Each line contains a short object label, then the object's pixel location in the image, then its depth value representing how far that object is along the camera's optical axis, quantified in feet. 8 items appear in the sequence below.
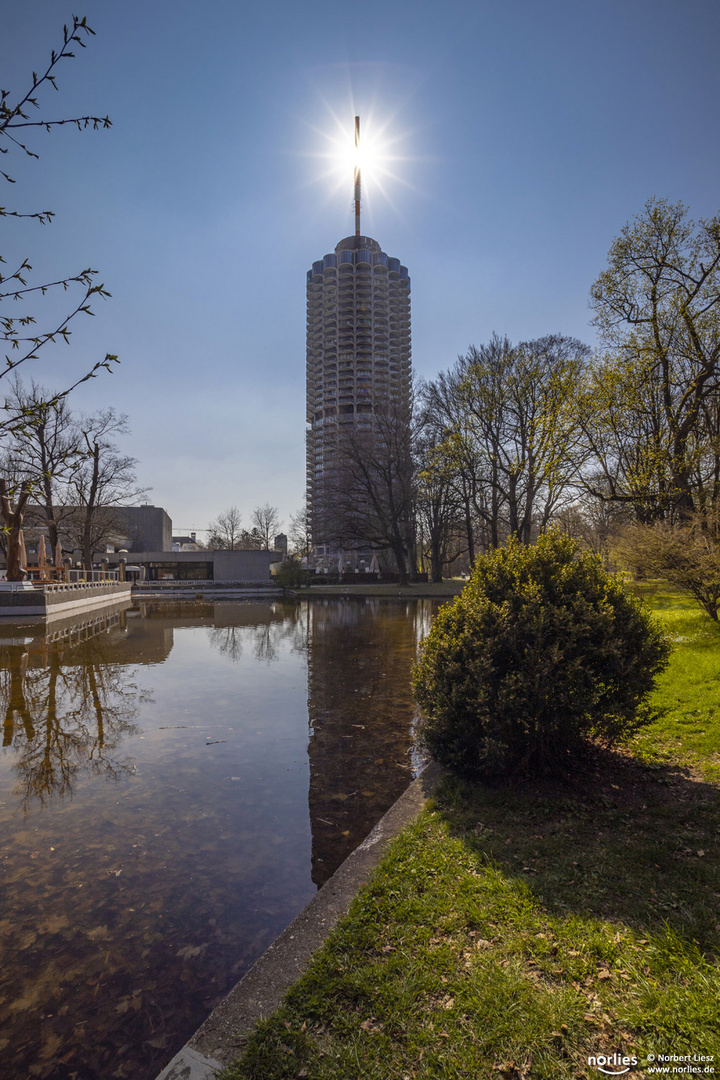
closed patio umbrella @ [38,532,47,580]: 88.22
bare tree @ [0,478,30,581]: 64.38
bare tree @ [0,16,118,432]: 6.69
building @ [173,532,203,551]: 348.12
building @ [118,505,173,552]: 211.20
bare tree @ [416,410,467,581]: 108.37
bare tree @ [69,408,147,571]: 116.06
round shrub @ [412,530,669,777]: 13.12
